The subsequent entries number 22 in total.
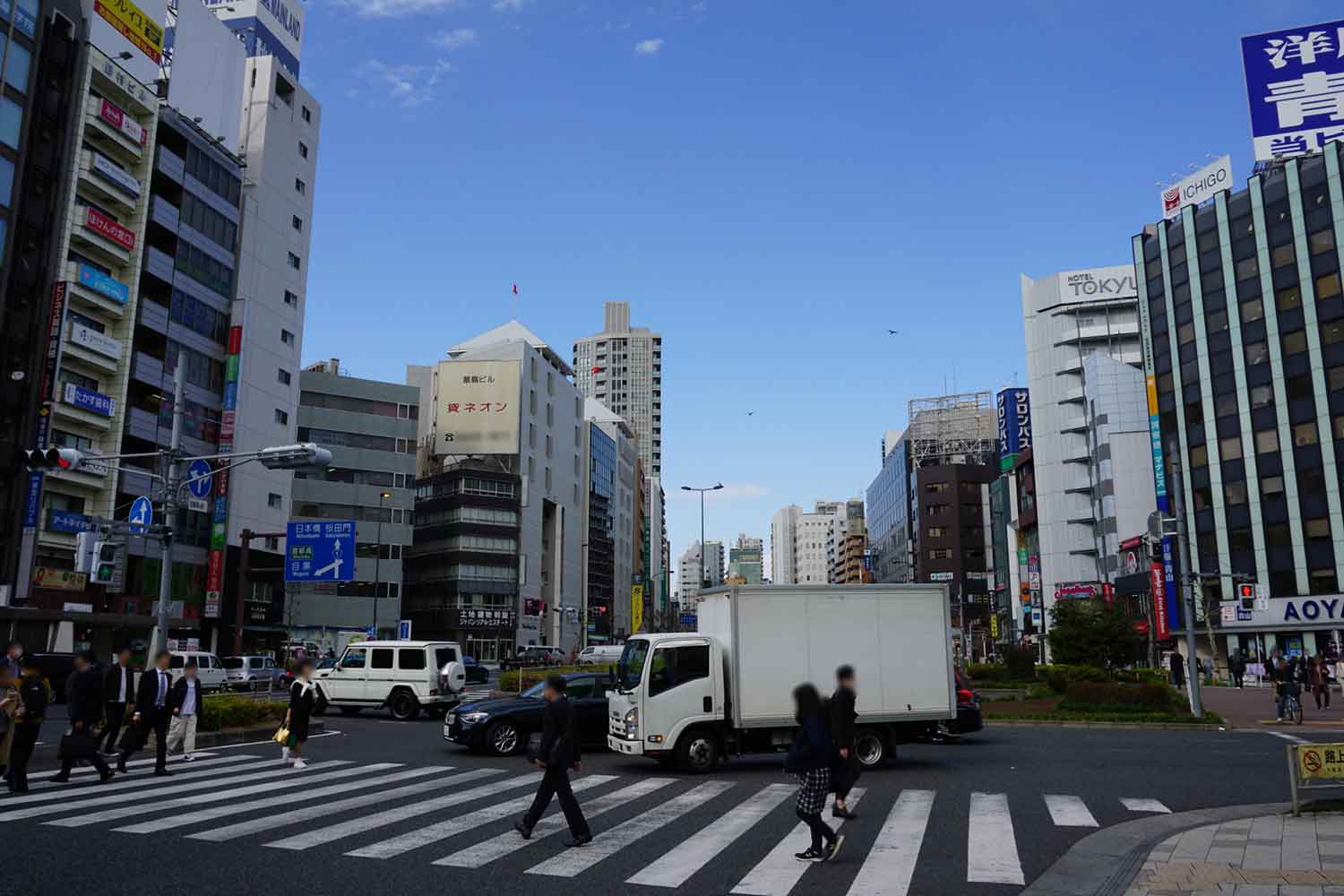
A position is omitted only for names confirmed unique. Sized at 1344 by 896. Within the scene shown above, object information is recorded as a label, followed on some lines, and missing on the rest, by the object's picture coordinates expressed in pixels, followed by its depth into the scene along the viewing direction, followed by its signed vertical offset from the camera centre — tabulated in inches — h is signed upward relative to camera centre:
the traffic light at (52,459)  709.3 +119.6
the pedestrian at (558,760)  399.2 -56.0
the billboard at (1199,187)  2837.1 +1301.6
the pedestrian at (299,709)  652.7 -57.4
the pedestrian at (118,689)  625.0 -42.5
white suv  1101.7 -63.0
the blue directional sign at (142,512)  884.0 +100.9
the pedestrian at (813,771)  375.2 -56.7
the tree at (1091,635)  1946.4 -22.7
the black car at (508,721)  747.4 -76.3
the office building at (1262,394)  2461.9 +621.9
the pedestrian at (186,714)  660.7 -63.1
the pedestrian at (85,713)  543.5 -53.2
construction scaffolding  5364.2 +1077.5
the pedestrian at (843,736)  421.4 -48.9
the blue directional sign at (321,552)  1413.6 +103.6
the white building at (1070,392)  3531.0 +861.7
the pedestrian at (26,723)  518.0 -54.1
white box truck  631.8 -31.1
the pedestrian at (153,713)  599.5 -56.0
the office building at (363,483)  3107.8 +465.2
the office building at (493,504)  3718.0 +477.0
